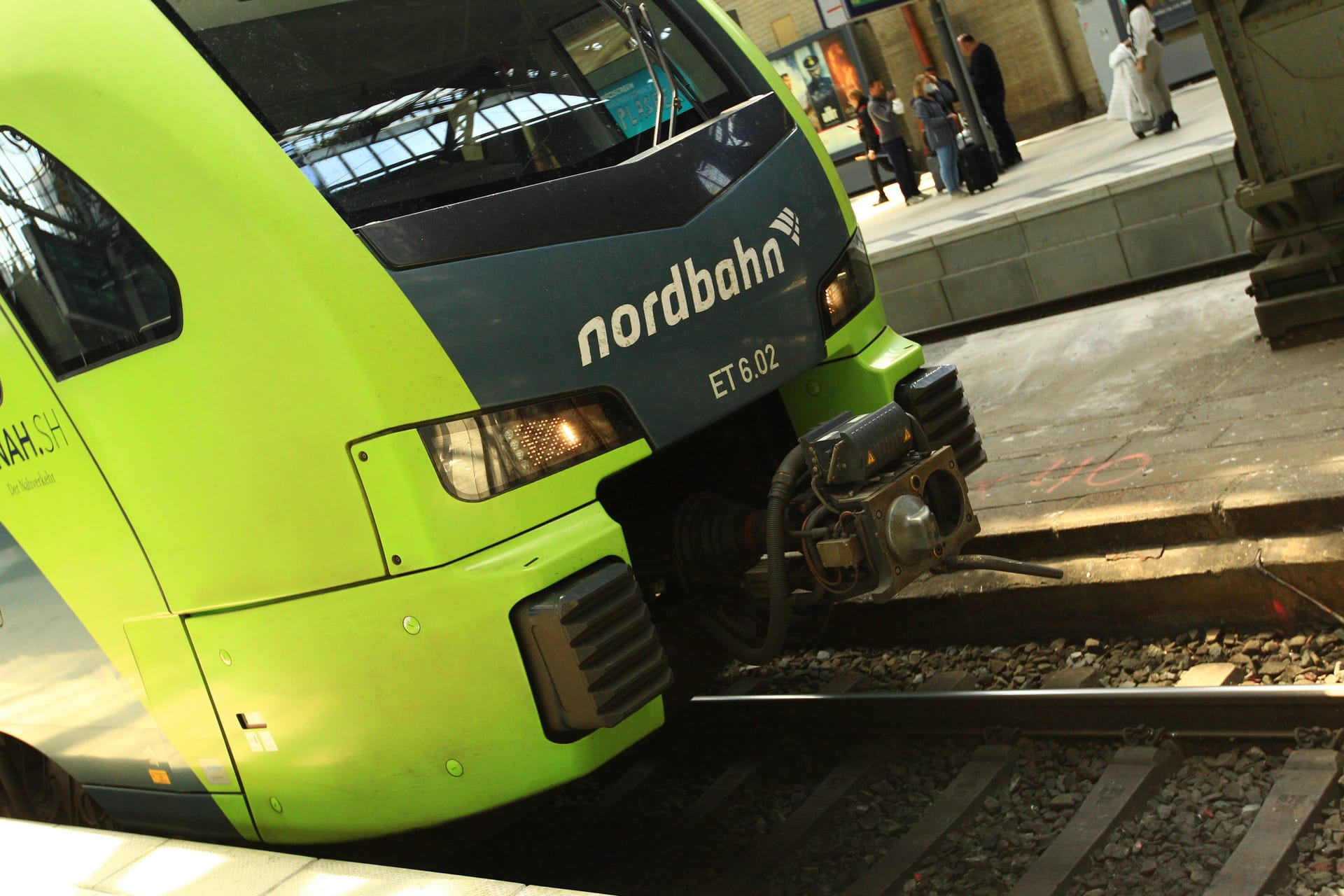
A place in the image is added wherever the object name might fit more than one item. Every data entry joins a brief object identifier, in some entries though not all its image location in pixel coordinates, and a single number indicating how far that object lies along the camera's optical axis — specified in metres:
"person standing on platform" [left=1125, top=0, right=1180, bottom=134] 13.25
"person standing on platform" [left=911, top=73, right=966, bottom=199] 15.52
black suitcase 15.22
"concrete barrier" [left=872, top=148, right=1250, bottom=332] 8.00
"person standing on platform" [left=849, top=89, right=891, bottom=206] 17.89
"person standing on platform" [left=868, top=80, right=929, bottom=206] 16.66
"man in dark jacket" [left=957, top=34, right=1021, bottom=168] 16.16
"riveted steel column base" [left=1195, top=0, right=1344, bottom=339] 5.94
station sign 12.32
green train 3.03
